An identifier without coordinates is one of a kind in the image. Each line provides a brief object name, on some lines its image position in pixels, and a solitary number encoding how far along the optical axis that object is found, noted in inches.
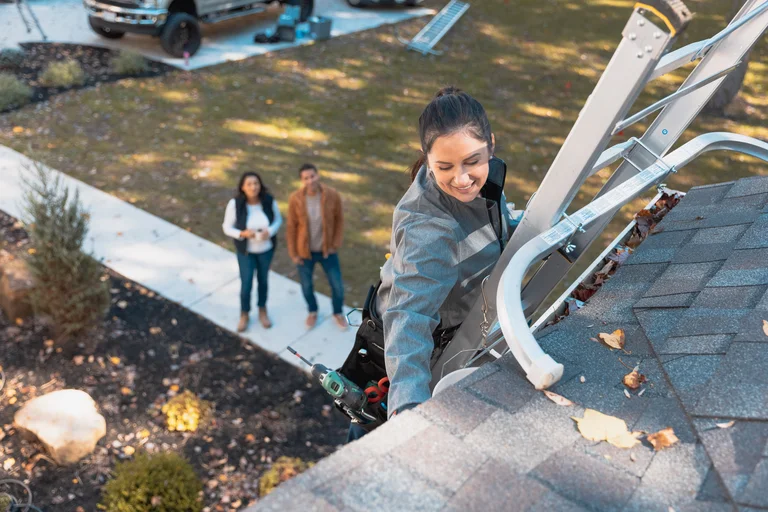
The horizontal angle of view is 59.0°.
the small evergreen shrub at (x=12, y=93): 421.7
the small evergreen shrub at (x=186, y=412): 219.3
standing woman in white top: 245.1
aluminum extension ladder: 56.6
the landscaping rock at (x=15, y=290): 247.4
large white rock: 201.5
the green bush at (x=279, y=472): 197.6
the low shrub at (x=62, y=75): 458.6
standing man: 245.0
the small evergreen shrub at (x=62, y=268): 227.3
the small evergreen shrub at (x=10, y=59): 471.8
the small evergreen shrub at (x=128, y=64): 481.7
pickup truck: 494.0
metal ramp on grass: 571.7
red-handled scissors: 104.4
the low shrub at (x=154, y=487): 177.9
